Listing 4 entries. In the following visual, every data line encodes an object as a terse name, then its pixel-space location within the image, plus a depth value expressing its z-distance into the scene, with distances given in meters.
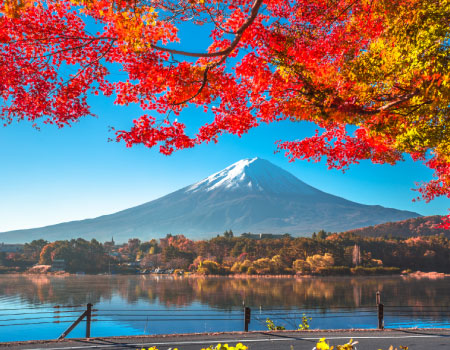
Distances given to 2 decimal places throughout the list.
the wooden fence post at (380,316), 10.18
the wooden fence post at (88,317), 9.26
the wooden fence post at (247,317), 9.91
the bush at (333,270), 82.44
